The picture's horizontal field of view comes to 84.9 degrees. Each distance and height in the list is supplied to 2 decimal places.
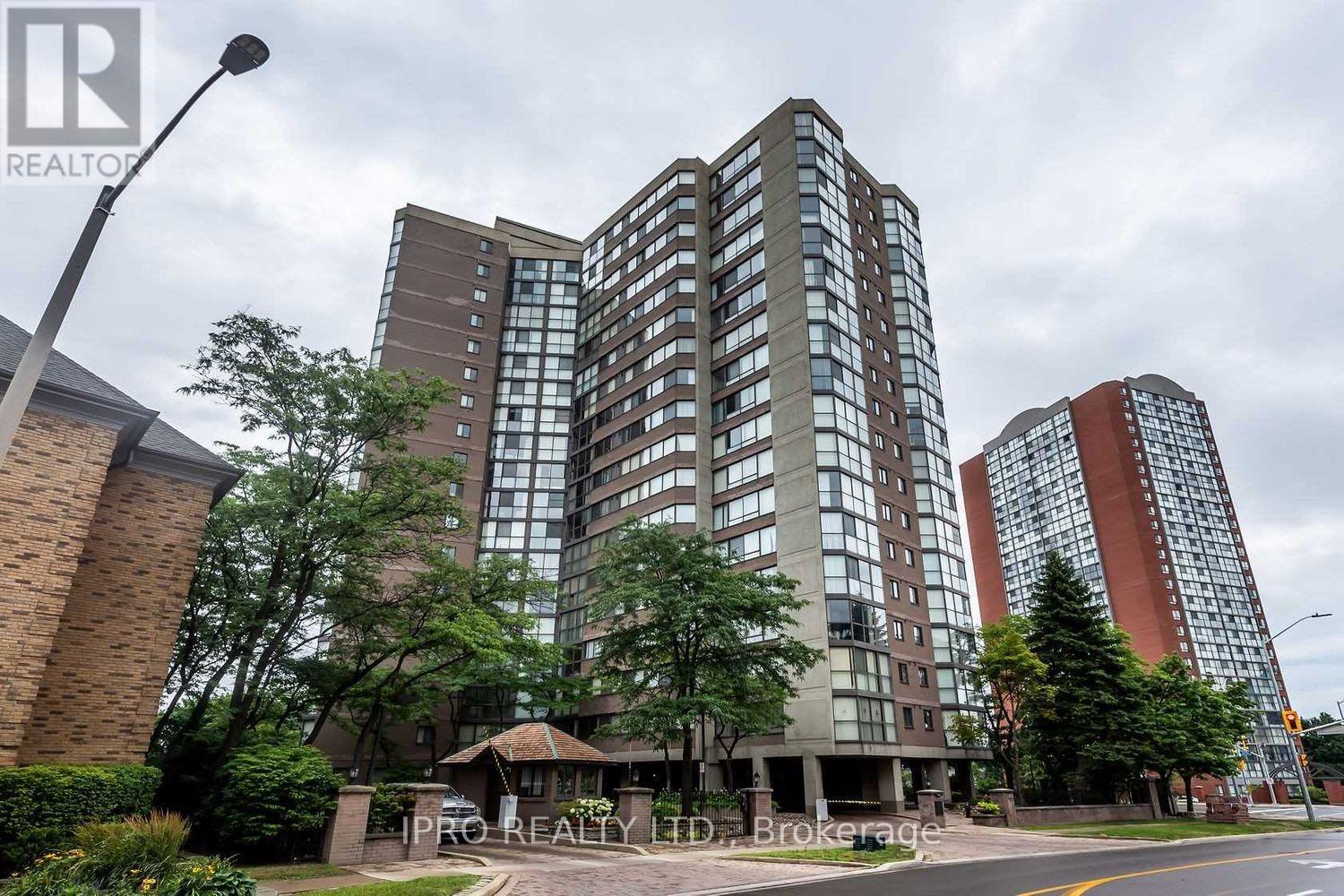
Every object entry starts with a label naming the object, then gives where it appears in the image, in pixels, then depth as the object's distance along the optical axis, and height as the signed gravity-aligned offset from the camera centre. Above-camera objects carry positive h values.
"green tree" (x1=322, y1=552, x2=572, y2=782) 24.27 +3.96
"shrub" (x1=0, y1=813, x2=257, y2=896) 8.27 -1.27
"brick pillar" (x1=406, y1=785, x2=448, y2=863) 16.59 -1.46
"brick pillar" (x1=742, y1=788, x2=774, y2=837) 23.72 -1.64
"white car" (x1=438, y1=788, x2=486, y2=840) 21.42 -1.80
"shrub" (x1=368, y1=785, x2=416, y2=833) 18.02 -1.25
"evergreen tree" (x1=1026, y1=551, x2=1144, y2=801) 36.84 +2.54
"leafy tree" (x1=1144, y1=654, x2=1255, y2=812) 37.69 +1.47
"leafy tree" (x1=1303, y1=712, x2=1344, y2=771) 88.44 +0.42
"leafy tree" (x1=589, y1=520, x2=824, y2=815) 26.28 +4.28
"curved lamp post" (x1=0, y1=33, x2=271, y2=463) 6.55 +4.37
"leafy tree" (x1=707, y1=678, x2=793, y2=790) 26.70 +1.68
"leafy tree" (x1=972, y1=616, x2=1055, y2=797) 36.72 +3.50
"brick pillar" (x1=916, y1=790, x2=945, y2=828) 27.33 -1.87
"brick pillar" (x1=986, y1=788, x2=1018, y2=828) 30.97 -2.01
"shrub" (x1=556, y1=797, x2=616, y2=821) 22.97 -1.64
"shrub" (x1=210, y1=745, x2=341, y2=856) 15.51 -0.96
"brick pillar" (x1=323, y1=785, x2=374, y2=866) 15.47 -1.49
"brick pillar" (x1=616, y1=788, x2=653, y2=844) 21.28 -1.63
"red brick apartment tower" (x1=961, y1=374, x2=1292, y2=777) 92.25 +28.86
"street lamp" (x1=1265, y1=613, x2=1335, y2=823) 34.97 -0.90
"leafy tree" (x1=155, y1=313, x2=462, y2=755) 21.36 +6.89
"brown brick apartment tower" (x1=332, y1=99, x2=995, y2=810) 40.88 +22.68
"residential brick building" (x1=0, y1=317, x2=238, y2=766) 14.55 +4.00
